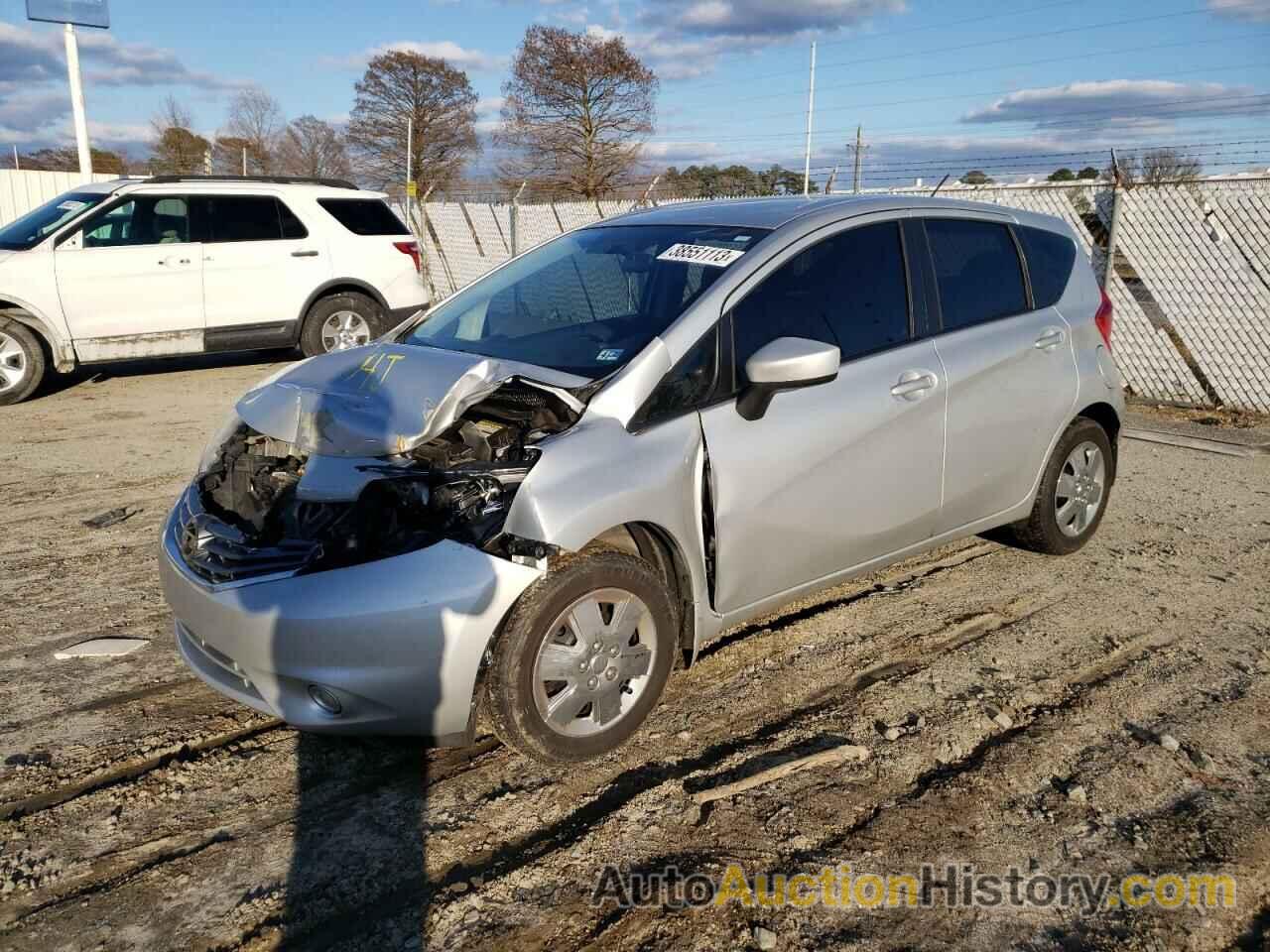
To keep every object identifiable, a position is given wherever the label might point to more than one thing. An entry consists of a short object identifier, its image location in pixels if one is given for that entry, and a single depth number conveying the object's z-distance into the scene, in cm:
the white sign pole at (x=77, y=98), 1521
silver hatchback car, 294
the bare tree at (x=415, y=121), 4794
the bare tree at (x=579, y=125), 3831
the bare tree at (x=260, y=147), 3522
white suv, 900
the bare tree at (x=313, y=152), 3997
